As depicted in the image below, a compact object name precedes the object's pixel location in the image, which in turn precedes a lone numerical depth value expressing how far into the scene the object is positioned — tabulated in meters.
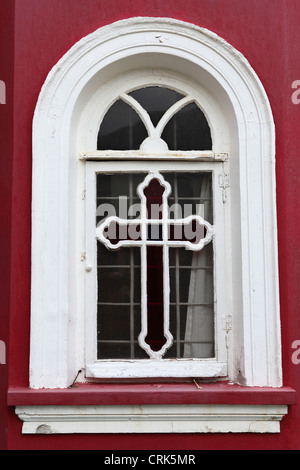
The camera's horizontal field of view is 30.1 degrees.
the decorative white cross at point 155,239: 3.27
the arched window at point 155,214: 3.10
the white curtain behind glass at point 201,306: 3.28
